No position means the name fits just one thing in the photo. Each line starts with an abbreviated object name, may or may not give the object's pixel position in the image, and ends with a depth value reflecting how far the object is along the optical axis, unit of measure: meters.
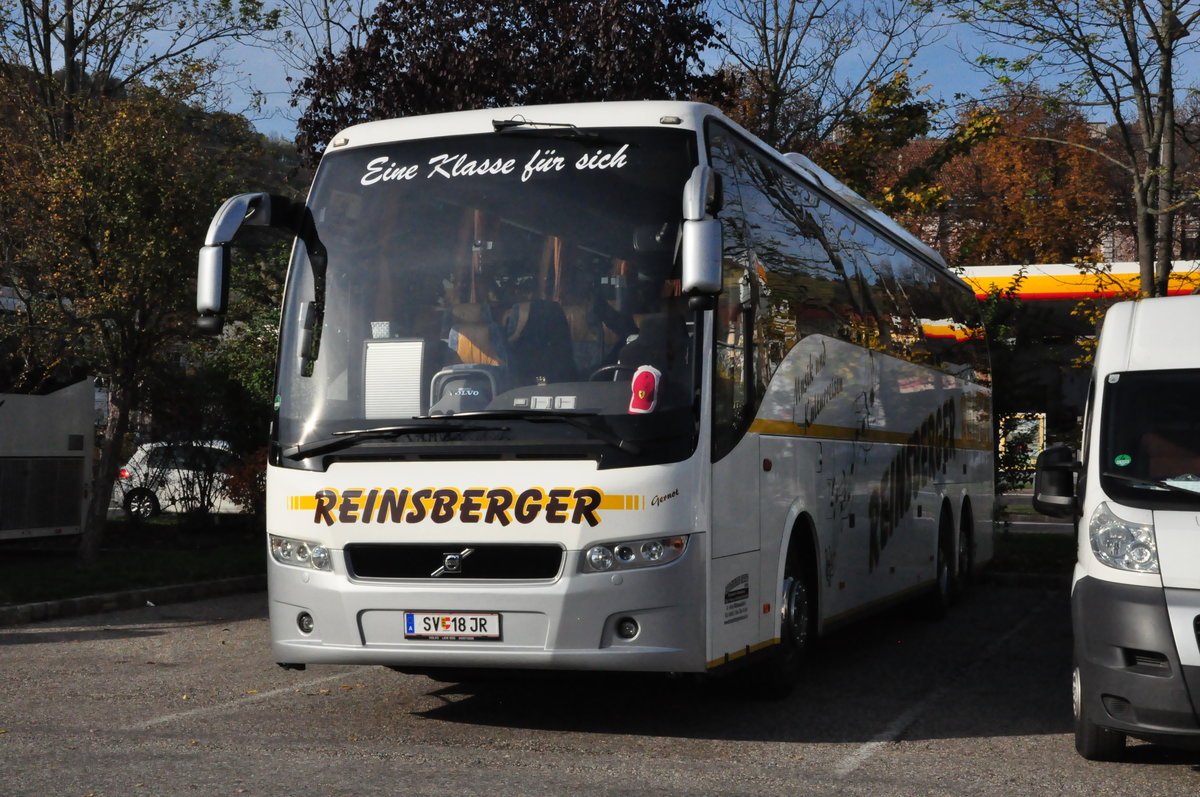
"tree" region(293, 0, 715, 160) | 19.12
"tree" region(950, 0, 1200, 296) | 18.50
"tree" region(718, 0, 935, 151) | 23.97
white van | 6.34
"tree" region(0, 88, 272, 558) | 15.51
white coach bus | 7.29
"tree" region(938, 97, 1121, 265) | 33.69
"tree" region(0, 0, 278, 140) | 20.61
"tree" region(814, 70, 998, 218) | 21.44
